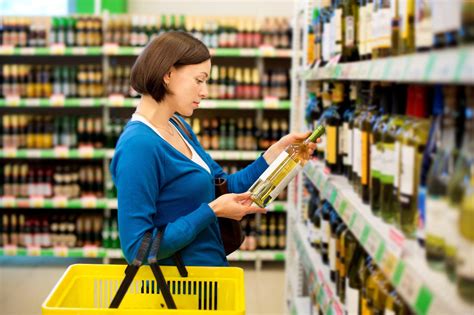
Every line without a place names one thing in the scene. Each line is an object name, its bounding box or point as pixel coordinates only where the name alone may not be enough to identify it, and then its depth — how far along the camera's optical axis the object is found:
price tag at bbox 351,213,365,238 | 2.52
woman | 2.71
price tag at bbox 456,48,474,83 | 1.72
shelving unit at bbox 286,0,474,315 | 1.91
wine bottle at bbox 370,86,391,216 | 2.54
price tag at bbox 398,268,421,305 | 2.06
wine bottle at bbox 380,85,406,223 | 2.42
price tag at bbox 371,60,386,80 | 2.31
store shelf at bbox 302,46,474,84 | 1.77
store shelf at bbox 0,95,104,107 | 6.27
